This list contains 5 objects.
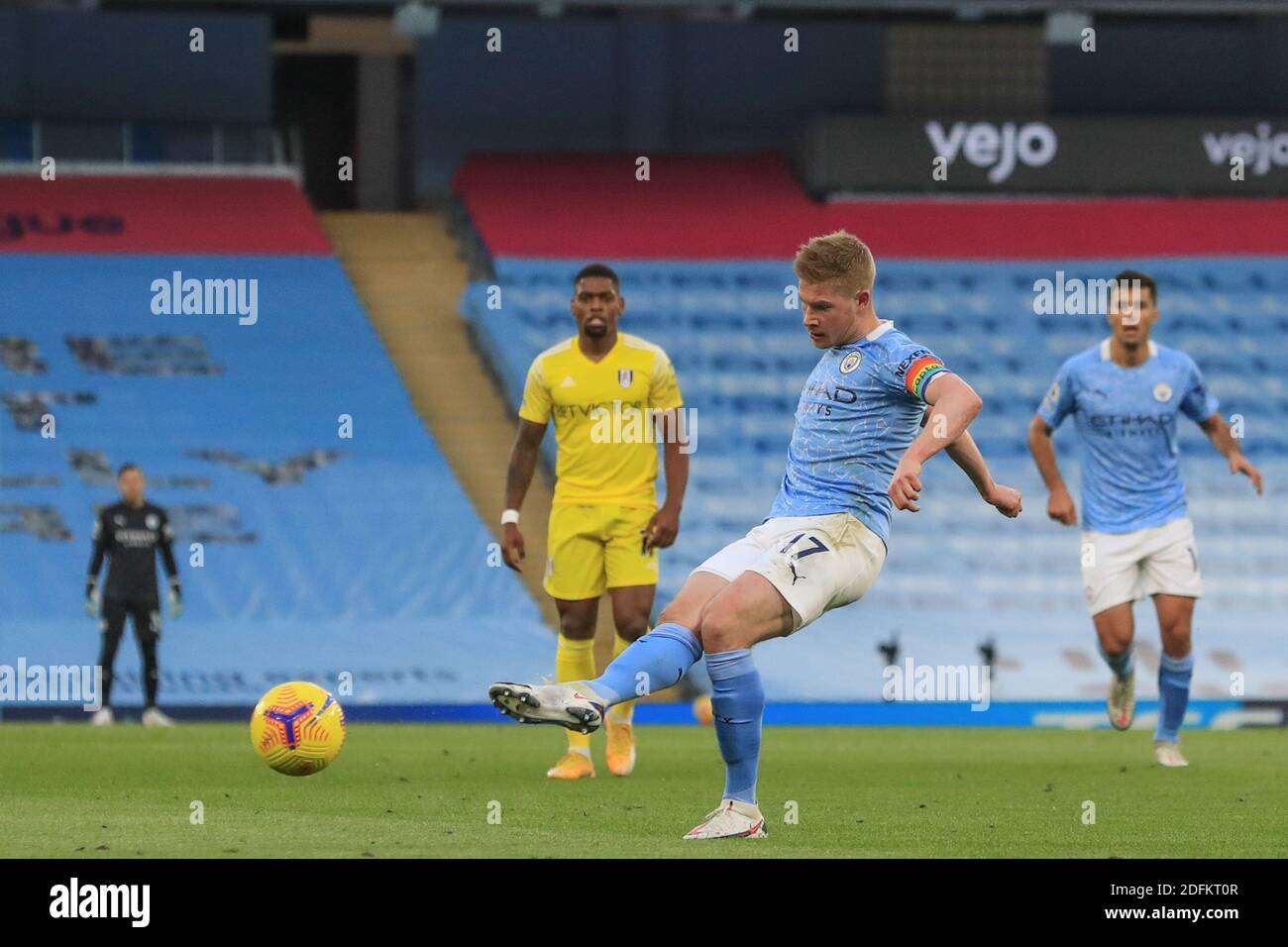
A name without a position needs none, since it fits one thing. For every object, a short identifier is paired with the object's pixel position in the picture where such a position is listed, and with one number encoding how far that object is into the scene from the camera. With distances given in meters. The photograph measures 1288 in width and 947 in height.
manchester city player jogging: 11.44
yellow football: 8.51
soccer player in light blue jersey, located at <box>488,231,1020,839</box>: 7.02
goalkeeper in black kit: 16.41
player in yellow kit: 10.59
